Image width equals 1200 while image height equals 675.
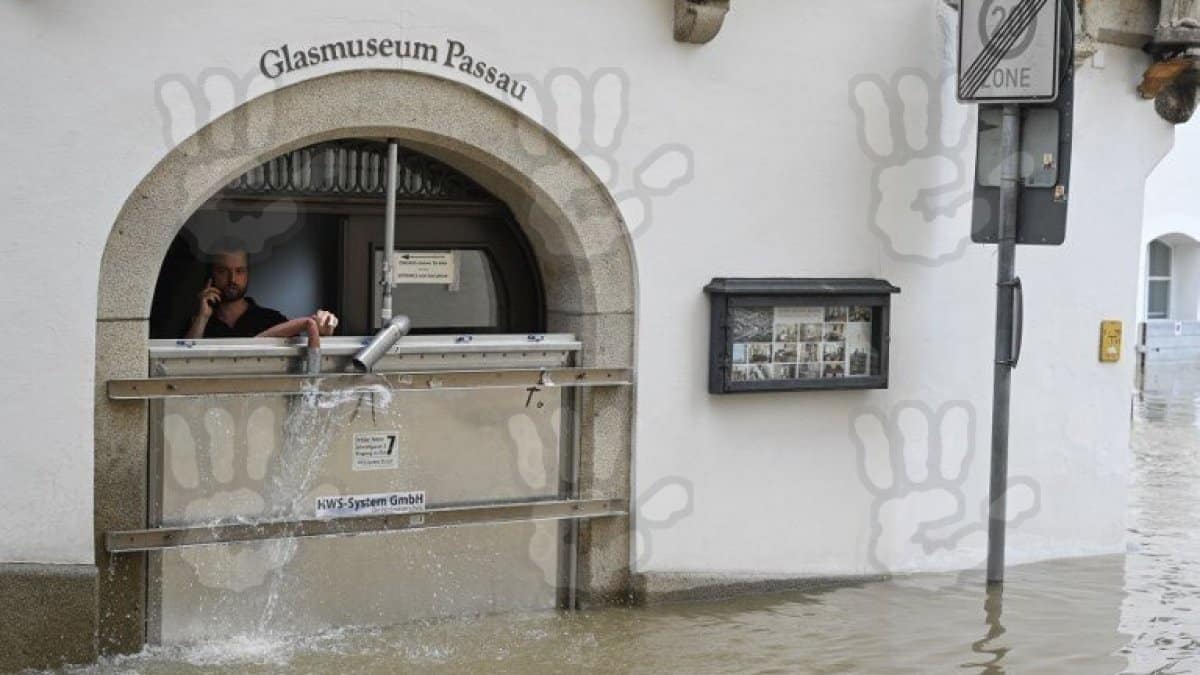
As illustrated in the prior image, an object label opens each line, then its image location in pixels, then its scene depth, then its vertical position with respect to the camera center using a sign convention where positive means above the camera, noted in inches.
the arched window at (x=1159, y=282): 1103.0 +18.7
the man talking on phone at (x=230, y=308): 305.9 -3.0
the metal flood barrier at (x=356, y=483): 287.9 -31.2
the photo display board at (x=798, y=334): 331.0 -5.5
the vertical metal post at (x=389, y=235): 307.7 +9.9
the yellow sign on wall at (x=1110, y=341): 383.2 -6.0
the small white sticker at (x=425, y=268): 325.7 +4.9
